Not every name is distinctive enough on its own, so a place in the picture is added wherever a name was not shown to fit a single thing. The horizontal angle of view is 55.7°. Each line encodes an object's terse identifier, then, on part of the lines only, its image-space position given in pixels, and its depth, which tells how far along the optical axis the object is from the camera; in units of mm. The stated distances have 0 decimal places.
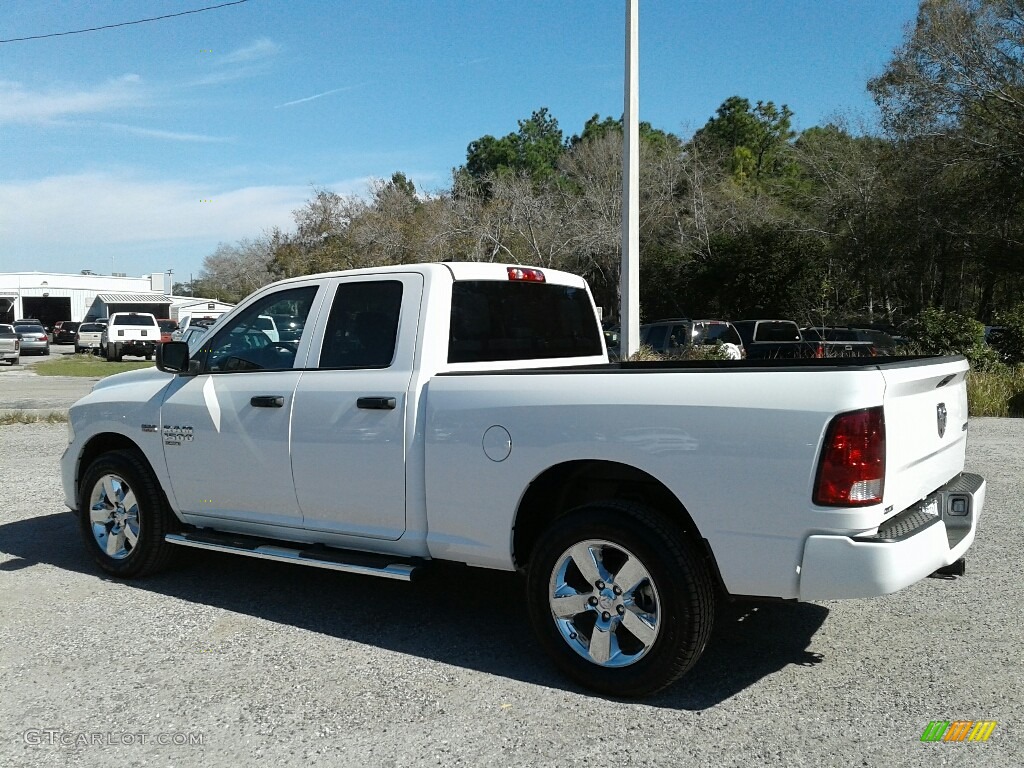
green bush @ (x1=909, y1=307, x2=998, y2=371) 17141
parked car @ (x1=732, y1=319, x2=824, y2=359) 20750
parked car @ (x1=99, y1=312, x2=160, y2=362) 38250
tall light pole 15367
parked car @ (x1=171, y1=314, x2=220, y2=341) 34575
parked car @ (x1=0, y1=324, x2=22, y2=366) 39469
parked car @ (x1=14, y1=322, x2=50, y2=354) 48812
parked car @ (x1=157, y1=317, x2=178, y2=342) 44303
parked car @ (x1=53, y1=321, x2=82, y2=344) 62594
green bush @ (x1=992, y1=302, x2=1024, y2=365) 17609
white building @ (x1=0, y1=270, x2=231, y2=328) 81562
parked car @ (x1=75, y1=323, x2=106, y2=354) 46562
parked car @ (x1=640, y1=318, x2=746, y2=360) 21469
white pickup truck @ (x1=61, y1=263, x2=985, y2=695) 3889
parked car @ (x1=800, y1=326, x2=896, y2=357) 16641
